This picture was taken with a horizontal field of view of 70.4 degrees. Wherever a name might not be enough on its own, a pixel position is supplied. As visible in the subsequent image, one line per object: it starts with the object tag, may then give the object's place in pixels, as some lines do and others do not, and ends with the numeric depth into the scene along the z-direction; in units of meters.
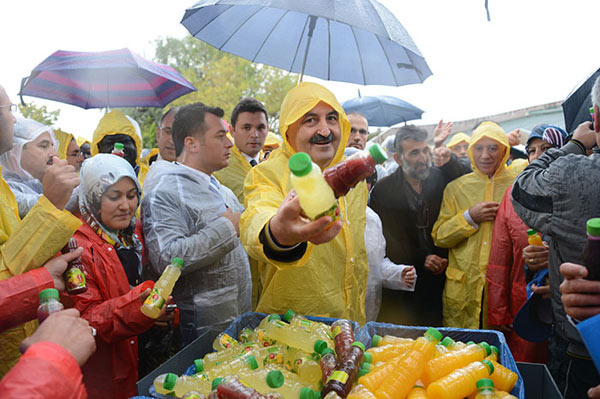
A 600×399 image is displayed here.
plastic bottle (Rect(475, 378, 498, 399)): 1.78
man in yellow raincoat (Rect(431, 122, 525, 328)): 4.17
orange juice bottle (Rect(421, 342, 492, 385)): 1.96
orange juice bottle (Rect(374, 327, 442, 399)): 1.83
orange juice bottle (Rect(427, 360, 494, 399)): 1.82
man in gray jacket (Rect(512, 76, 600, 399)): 2.07
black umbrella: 3.04
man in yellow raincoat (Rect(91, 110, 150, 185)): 4.79
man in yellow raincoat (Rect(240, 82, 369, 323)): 2.53
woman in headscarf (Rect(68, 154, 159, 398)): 2.21
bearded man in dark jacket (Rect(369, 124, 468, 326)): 4.34
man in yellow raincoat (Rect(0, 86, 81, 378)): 2.01
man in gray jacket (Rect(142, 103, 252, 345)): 2.79
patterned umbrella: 4.69
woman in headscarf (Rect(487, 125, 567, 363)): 3.82
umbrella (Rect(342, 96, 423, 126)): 7.84
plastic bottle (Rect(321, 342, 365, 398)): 1.71
